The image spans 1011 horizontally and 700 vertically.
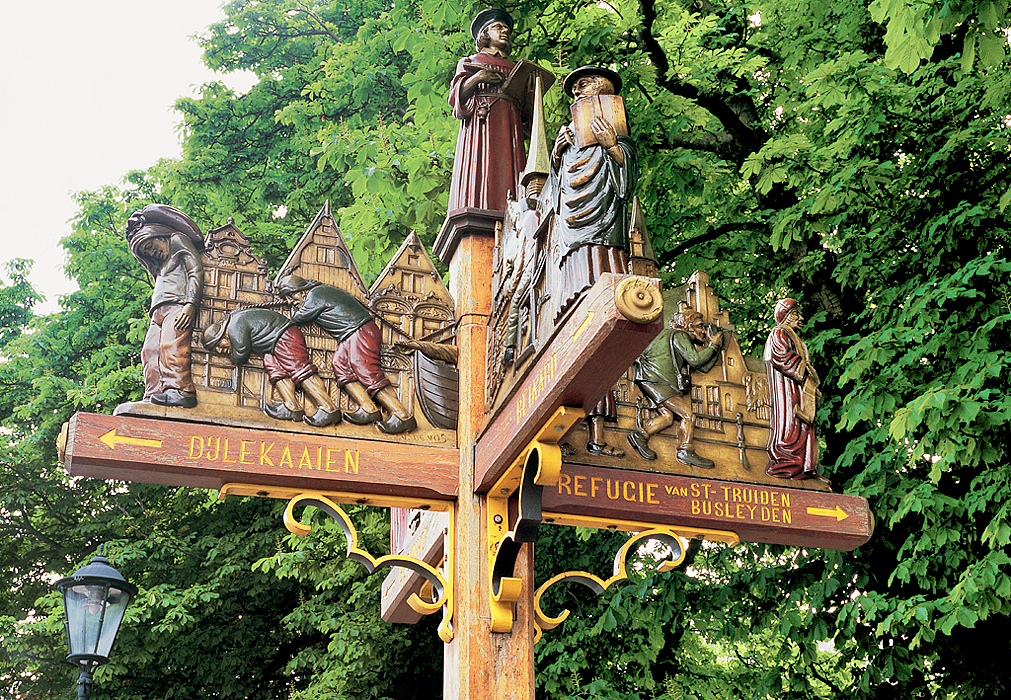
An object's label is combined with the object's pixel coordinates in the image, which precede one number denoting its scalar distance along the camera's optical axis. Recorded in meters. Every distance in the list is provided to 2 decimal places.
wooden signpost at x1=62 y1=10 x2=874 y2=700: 4.22
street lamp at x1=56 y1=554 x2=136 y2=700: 6.91
